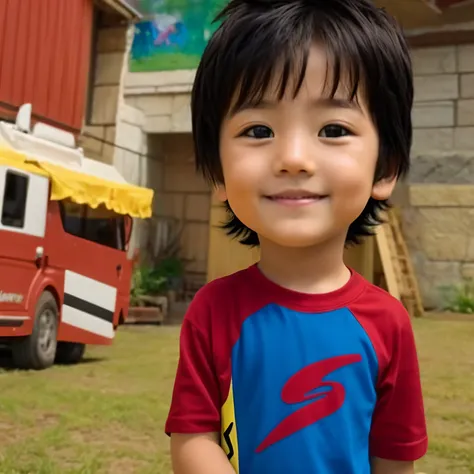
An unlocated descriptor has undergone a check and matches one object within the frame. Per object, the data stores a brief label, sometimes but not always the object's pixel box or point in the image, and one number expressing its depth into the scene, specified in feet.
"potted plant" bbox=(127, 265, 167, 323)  19.69
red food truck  10.32
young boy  3.03
